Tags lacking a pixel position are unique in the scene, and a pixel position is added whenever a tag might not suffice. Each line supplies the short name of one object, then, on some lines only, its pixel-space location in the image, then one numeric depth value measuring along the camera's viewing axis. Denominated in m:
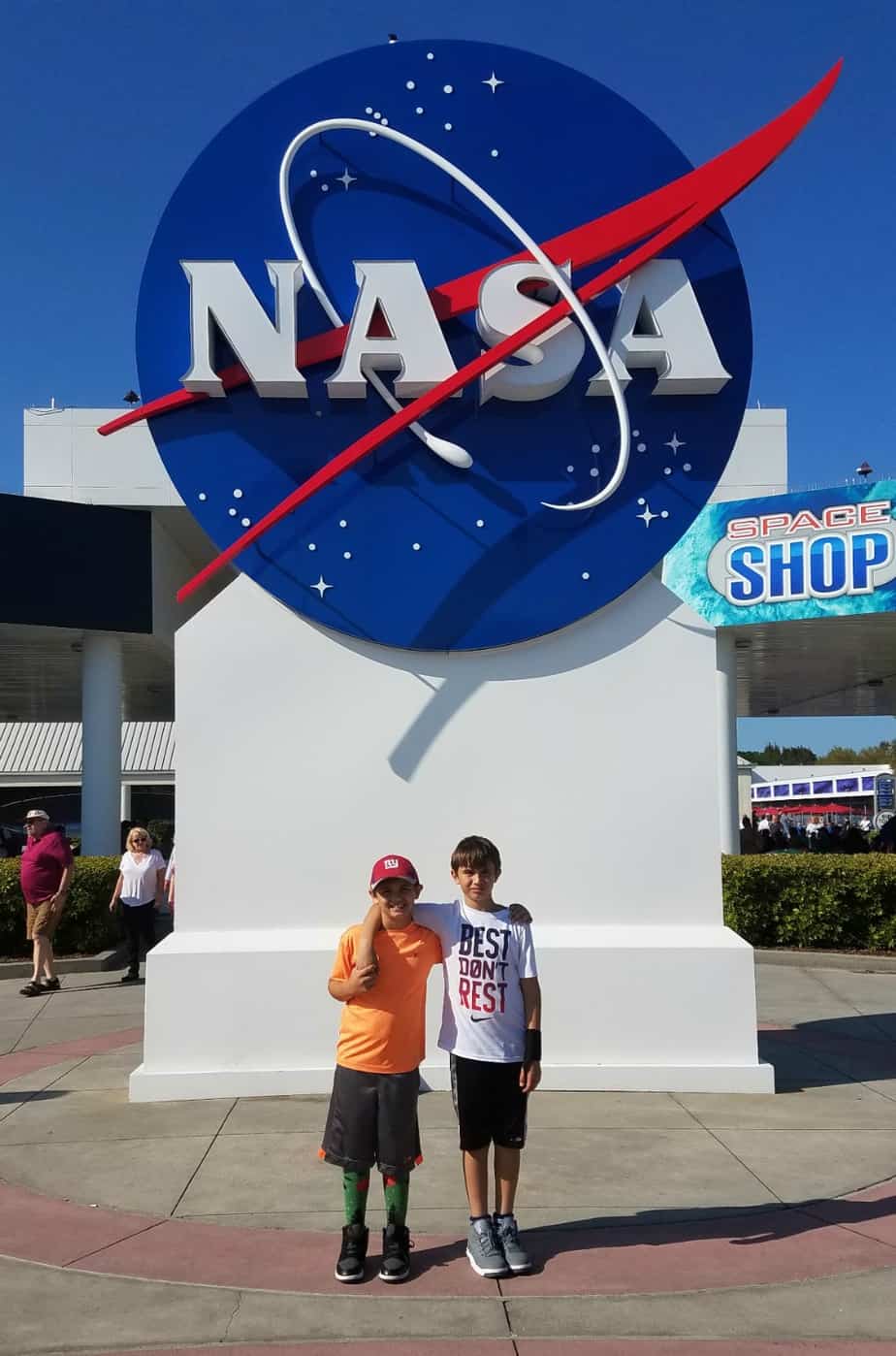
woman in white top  11.63
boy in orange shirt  4.35
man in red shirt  11.11
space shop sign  16.69
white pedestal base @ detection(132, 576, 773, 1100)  7.20
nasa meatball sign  7.46
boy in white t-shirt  4.46
